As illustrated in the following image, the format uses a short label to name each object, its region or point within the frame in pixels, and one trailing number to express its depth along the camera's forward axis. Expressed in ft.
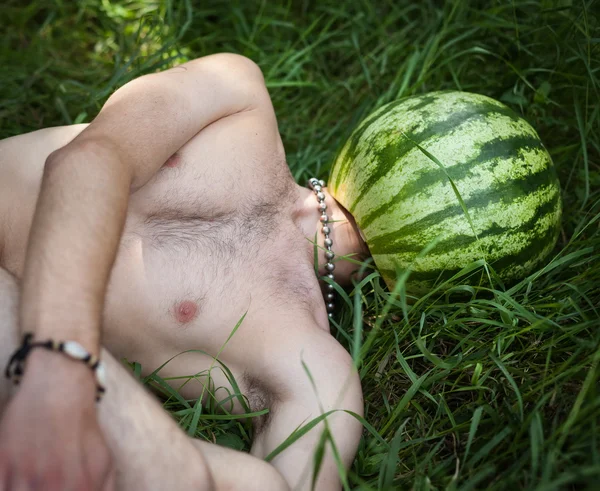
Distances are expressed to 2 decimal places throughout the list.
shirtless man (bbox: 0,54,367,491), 2.73
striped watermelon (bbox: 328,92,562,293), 3.54
